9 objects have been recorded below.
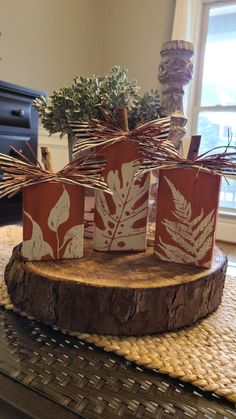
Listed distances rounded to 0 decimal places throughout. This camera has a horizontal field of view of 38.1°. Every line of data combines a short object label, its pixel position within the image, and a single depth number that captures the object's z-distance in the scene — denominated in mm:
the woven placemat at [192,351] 419
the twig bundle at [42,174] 532
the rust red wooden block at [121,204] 610
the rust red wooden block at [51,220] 552
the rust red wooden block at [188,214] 566
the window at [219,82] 2434
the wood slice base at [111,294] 488
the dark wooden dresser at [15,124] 1687
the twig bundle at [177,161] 555
